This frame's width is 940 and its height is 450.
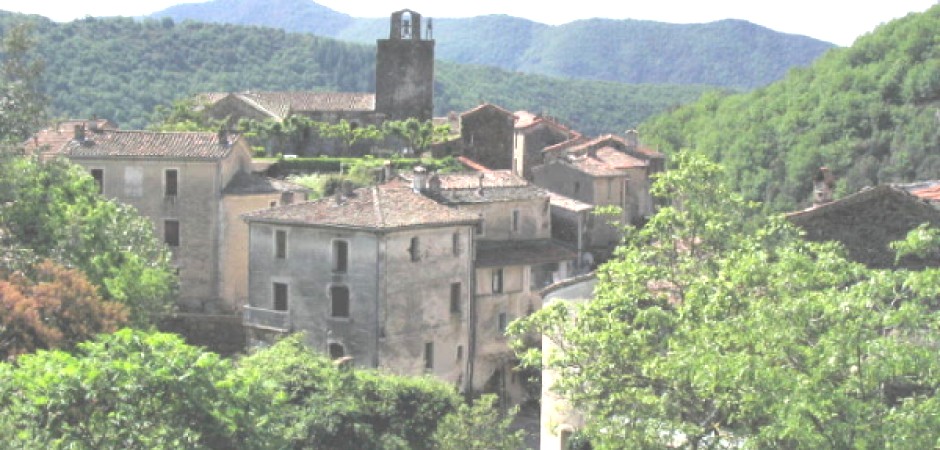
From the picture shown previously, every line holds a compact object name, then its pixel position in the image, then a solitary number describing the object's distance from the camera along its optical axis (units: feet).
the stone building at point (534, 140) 246.68
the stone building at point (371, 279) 153.38
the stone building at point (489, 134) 247.09
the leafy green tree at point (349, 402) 117.08
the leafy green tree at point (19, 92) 118.28
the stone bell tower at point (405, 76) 291.58
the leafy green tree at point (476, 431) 116.57
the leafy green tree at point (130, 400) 76.74
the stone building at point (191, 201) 176.24
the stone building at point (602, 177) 213.87
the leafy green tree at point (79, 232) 127.44
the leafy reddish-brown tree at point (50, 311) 103.19
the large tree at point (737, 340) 66.64
